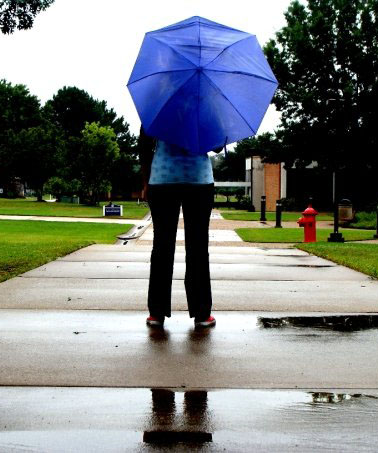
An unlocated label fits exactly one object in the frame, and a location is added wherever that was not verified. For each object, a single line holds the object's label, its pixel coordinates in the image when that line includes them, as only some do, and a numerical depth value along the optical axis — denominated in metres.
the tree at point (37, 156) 64.62
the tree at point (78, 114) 78.94
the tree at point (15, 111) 69.90
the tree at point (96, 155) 57.22
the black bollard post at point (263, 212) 31.34
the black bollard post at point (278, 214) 24.95
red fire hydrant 17.25
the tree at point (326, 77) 39.22
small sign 35.16
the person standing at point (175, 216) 4.98
